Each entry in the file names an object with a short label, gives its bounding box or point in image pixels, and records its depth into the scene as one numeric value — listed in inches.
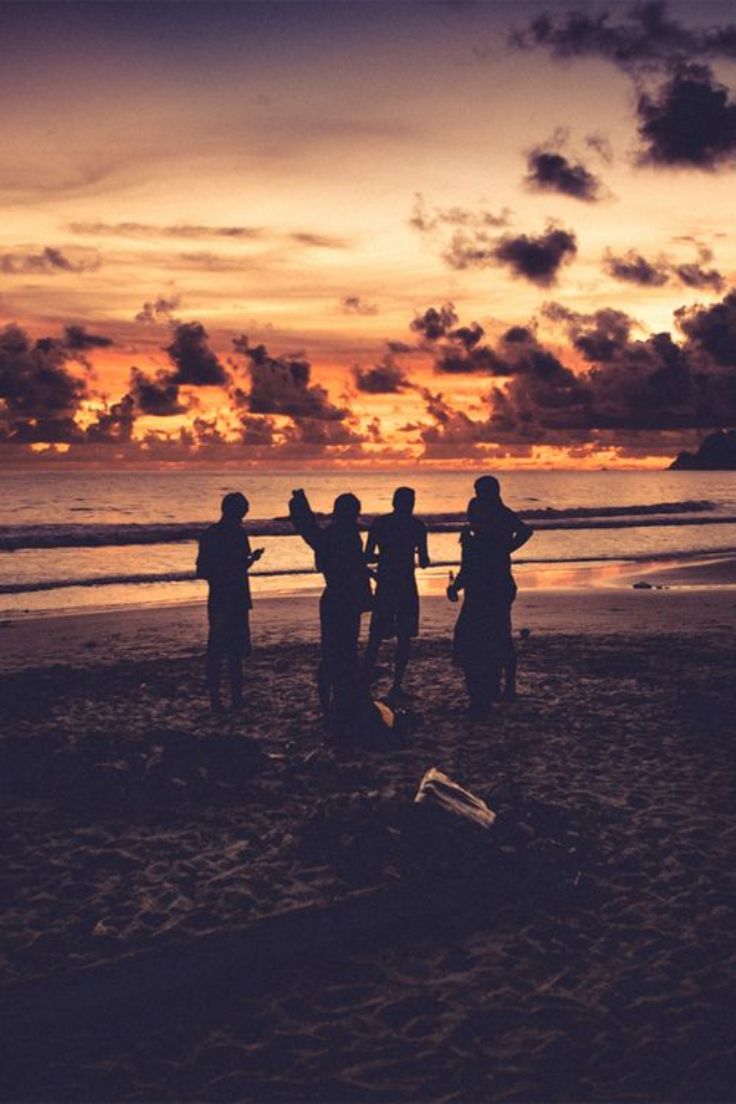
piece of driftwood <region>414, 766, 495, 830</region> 237.1
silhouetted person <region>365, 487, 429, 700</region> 382.3
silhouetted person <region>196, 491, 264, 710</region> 382.9
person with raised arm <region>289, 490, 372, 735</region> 339.0
